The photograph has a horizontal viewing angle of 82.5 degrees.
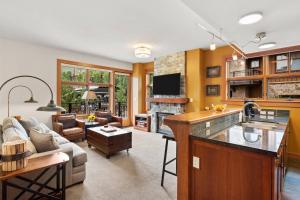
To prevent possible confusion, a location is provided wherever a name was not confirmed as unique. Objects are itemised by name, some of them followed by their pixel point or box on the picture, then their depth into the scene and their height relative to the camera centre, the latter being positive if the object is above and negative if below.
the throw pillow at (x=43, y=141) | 2.36 -0.62
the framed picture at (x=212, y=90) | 5.21 +0.23
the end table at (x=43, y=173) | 1.64 -0.75
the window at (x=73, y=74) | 5.85 +0.83
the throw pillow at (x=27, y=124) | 3.68 -0.59
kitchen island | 1.44 -0.59
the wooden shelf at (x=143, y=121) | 6.70 -0.97
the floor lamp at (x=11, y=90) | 4.47 +0.17
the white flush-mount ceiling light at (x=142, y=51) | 4.93 +1.34
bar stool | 2.70 -1.17
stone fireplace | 5.75 +0.82
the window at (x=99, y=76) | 6.55 +0.83
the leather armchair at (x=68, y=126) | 4.65 -0.86
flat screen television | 5.80 +0.46
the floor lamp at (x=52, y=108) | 2.97 -0.19
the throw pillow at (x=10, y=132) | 2.34 -0.52
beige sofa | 2.31 -1.05
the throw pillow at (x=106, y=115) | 5.92 -0.64
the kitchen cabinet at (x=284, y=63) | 3.94 +0.82
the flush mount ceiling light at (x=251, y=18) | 2.30 +1.11
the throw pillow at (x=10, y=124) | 2.88 -0.47
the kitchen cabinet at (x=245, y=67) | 4.50 +0.82
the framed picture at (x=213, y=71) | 5.18 +0.80
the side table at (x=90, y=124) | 5.08 -0.83
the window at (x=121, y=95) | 7.40 +0.10
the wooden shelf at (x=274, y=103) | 3.84 -0.13
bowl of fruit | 2.67 -0.17
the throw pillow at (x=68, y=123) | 5.13 -0.78
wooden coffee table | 3.75 -1.00
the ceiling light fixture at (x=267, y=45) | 3.51 +1.10
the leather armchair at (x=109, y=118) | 5.62 -0.72
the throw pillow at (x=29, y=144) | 2.17 -0.64
